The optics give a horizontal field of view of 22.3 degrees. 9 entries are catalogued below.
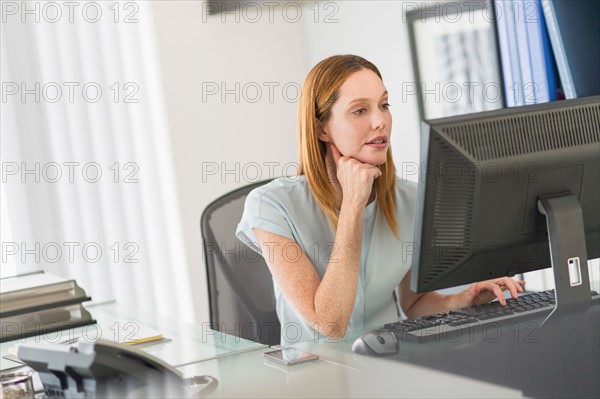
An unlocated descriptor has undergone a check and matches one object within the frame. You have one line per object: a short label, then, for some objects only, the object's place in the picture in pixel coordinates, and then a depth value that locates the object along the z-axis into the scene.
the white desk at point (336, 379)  2.17
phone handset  2.16
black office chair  3.01
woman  2.79
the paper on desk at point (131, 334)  2.68
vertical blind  4.12
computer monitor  2.32
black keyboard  2.43
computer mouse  2.37
